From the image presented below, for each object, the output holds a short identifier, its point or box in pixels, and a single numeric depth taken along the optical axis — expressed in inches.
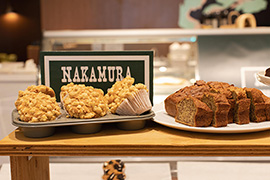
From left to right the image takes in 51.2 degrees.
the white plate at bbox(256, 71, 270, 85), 33.4
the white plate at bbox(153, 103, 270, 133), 26.7
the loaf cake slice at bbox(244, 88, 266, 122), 29.8
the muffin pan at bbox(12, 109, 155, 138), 26.0
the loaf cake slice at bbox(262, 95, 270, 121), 30.0
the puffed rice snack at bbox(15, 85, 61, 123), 26.3
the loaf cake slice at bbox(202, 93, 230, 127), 28.1
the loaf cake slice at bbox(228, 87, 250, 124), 29.1
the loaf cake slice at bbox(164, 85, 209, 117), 31.6
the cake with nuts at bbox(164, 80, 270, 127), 28.4
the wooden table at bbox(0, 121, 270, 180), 25.2
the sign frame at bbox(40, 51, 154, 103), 35.8
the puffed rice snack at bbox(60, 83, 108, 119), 27.3
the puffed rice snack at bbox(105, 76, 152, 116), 28.6
